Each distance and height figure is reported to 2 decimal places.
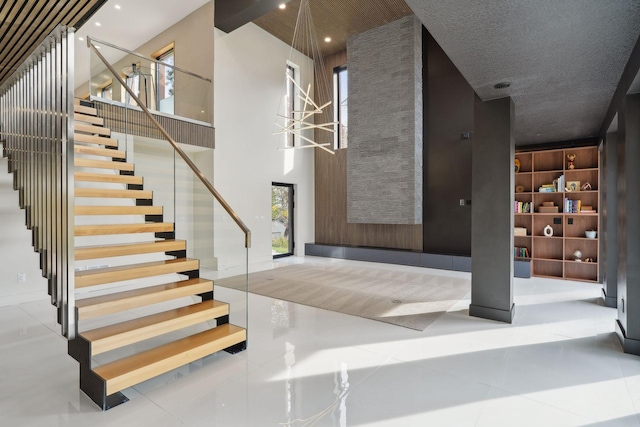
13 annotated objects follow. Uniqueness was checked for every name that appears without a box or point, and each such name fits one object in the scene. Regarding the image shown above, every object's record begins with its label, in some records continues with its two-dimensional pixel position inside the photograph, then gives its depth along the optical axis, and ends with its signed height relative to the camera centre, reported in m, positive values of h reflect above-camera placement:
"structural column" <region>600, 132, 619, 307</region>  4.59 -0.10
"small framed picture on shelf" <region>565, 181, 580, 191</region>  6.34 +0.52
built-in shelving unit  6.31 +0.02
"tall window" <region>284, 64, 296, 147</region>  9.49 +3.27
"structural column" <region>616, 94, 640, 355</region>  3.12 -0.12
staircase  2.48 -0.89
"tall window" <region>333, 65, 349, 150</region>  9.67 +3.20
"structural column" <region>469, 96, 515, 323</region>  3.98 +0.04
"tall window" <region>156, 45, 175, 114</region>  6.54 +2.54
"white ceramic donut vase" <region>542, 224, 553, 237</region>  6.62 -0.36
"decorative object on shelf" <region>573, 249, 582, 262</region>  6.36 -0.81
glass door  9.34 -0.15
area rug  4.41 -1.27
